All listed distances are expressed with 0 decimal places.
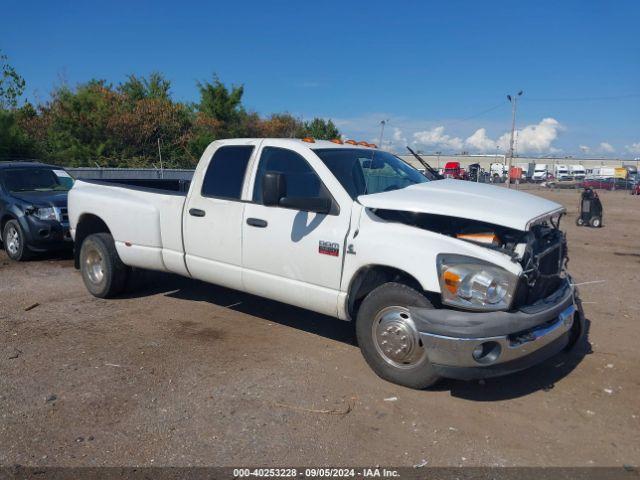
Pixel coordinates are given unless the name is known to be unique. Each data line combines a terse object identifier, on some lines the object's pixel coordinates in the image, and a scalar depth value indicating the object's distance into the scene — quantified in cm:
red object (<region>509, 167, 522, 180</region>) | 4029
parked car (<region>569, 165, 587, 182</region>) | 7306
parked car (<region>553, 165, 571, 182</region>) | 7396
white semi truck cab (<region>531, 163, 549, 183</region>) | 7482
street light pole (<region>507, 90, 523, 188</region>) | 4626
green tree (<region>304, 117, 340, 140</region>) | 4534
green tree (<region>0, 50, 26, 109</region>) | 2542
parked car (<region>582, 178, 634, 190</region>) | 5109
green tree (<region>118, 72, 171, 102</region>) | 3456
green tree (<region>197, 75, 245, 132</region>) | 3556
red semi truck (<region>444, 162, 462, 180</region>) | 2781
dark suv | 910
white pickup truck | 399
